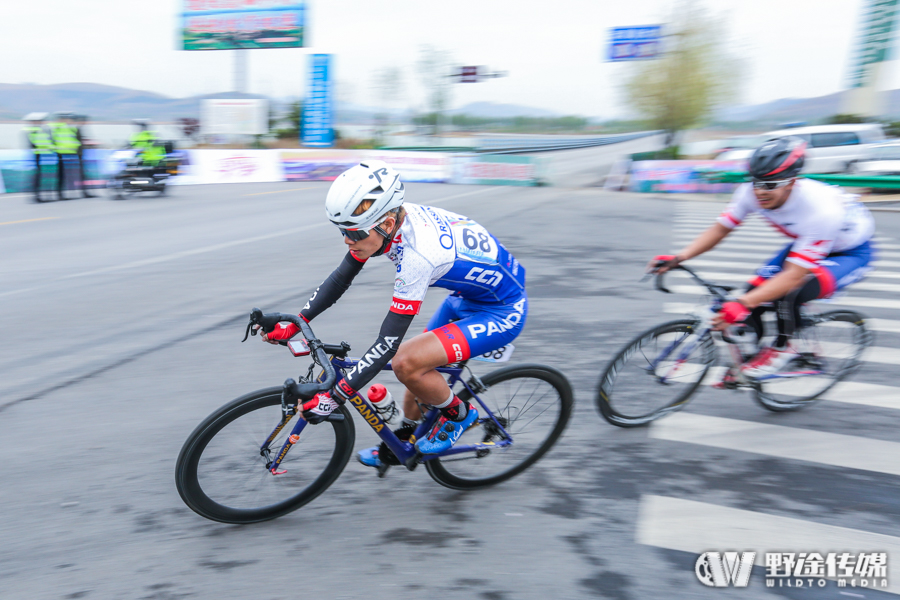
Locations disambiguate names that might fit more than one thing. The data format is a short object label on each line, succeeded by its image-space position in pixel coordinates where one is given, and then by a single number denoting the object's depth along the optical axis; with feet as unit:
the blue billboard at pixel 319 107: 111.45
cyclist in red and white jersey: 13.19
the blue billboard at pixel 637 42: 115.44
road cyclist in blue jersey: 9.68
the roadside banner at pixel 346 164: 79.15
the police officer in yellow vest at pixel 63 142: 50.65
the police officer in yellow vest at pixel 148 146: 55.62
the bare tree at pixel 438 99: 187.13
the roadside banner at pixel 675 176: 68.33
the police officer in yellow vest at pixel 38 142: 49.60
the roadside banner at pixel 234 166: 72.18
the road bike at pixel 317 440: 9.82
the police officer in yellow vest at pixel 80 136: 51.50
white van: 65.87
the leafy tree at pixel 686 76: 120.47
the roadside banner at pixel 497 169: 77.46
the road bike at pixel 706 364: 14.02
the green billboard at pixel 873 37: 118.83
